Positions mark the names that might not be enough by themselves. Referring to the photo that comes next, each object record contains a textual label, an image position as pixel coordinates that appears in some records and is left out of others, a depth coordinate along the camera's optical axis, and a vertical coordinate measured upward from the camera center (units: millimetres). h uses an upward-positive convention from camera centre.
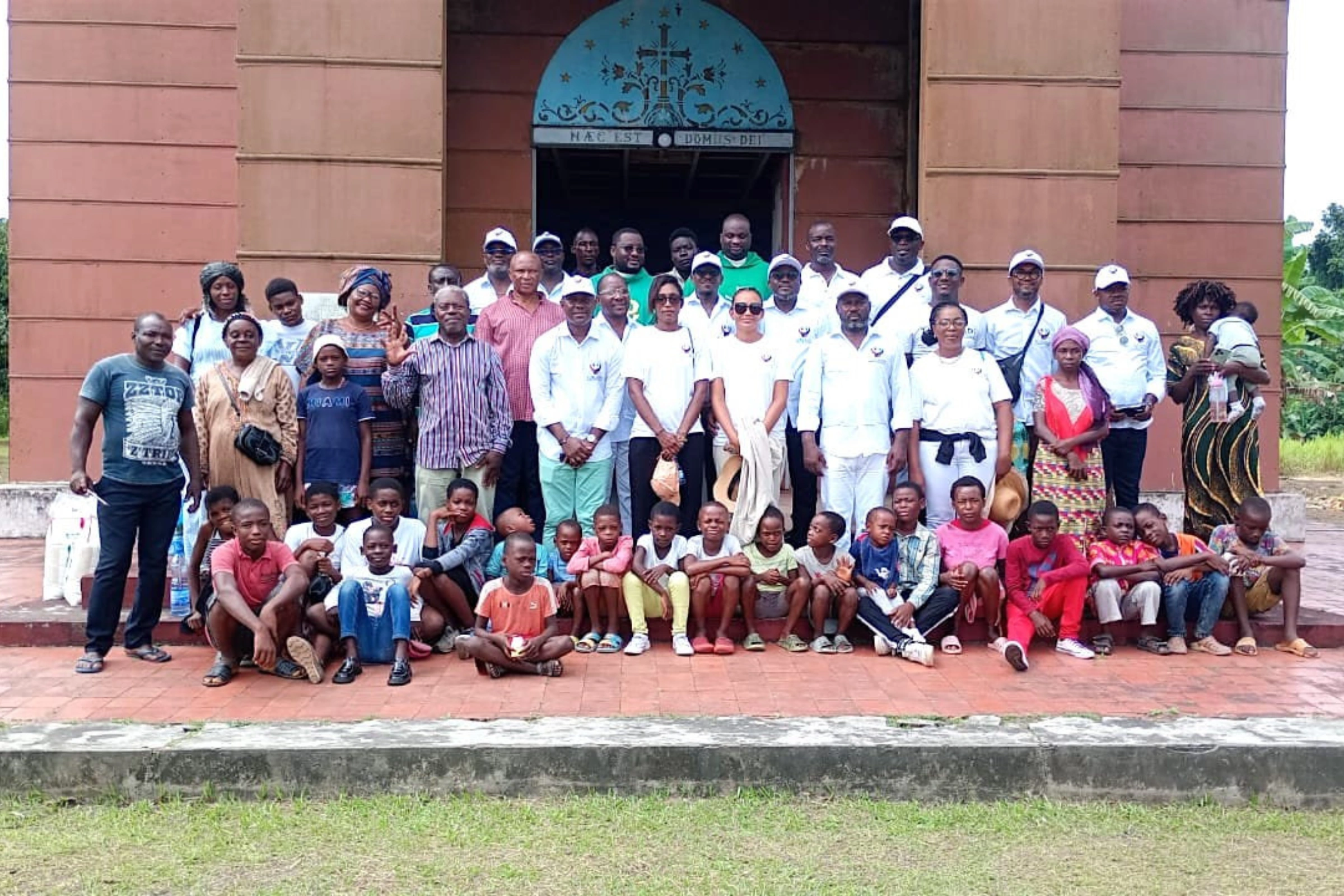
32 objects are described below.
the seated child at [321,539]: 5863 -661
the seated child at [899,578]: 6129 -827
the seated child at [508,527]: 6238 -612
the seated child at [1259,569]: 6277 -762
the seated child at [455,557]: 6031 -750
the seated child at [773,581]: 6242 -864
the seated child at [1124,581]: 6207 -823
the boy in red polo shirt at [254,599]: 5414 -883
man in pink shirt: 6754 +330
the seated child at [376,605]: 5680 -944
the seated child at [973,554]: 6160 -704
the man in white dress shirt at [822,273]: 7352 +894
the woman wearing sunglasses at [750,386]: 6547 +145
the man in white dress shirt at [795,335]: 6824 +442
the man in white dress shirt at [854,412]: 6461 +17
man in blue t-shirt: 5719 -269
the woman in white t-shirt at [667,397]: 6547 +79
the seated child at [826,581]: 6172 -847
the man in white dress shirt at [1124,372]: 6840 +276
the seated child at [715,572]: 6168 -815
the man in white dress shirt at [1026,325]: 7035 +543
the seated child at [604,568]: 6141 -800
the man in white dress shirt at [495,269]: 7559 +881
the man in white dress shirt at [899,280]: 7168 +817
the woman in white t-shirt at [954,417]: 6473 -1
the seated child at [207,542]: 5922 -688
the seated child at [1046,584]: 6117 -839
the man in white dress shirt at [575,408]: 6492 +8
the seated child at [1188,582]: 6223 -826
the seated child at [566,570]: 6242 -845
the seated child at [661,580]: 6156 -856
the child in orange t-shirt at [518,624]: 5562 -1014
